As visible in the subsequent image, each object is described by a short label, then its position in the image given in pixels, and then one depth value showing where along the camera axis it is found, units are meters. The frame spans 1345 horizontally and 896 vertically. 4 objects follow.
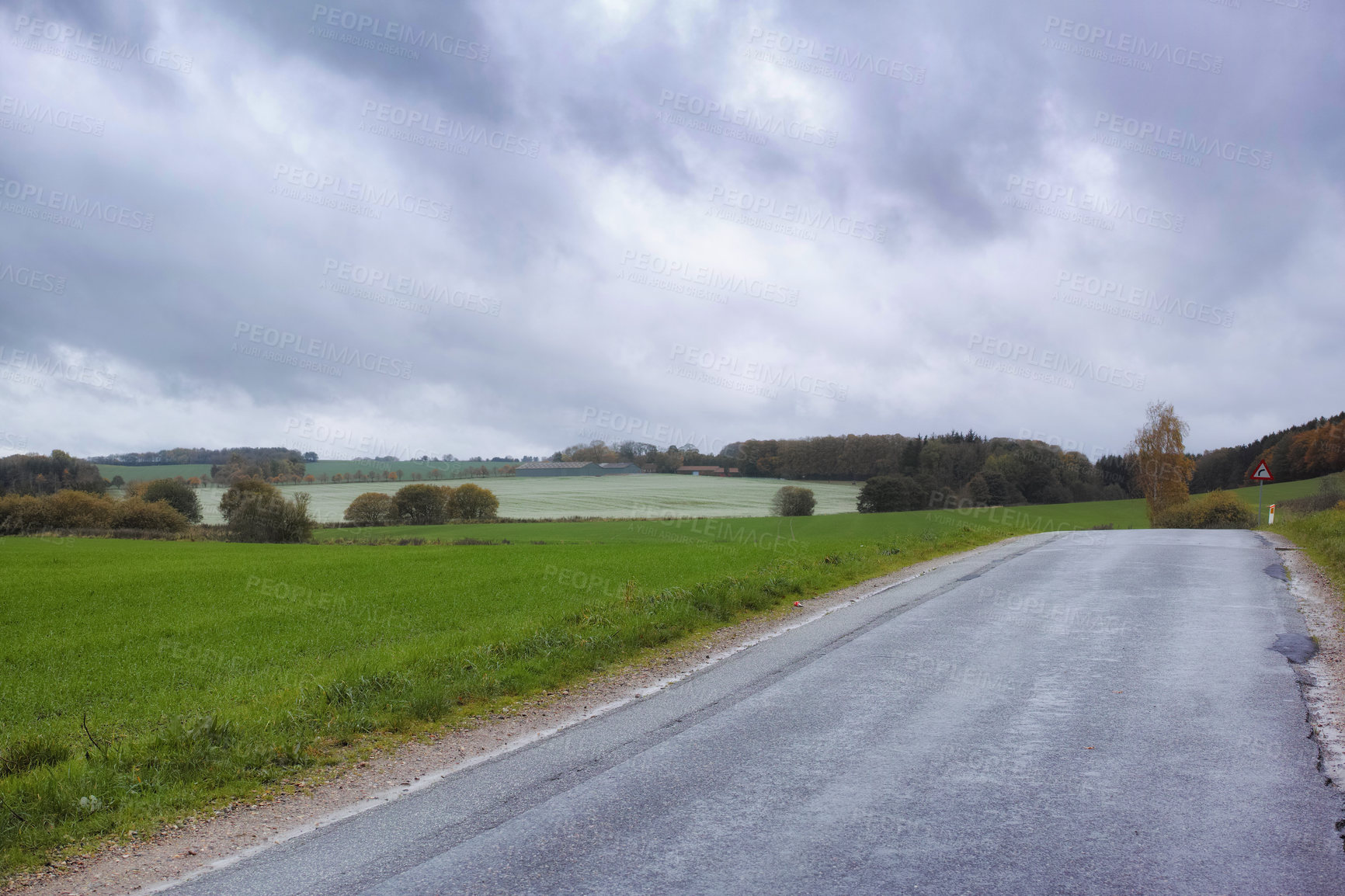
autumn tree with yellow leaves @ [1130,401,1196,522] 53.84
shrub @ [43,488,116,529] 47.25
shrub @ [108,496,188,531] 47.97
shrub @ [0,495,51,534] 46.53
